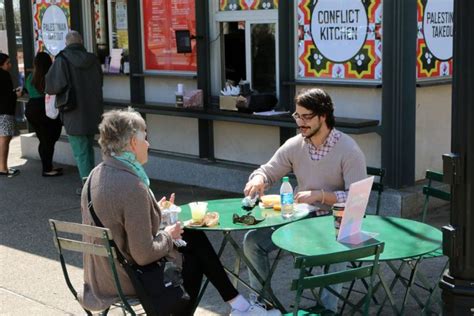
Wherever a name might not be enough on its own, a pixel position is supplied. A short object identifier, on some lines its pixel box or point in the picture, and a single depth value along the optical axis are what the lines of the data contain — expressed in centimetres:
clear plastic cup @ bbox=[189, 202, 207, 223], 445
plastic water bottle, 462
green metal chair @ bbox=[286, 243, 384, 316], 345
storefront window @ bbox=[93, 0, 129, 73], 984
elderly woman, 392
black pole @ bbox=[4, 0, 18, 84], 1254
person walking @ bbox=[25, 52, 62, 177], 930
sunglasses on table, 444
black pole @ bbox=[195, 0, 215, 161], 863
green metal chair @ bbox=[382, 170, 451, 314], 446
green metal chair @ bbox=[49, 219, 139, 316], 382
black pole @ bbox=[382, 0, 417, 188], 690
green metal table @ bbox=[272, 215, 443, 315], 398
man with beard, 477
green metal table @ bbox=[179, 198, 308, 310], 440
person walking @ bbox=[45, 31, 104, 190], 848
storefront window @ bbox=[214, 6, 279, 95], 814
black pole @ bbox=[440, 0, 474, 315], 284
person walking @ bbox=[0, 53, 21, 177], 958
